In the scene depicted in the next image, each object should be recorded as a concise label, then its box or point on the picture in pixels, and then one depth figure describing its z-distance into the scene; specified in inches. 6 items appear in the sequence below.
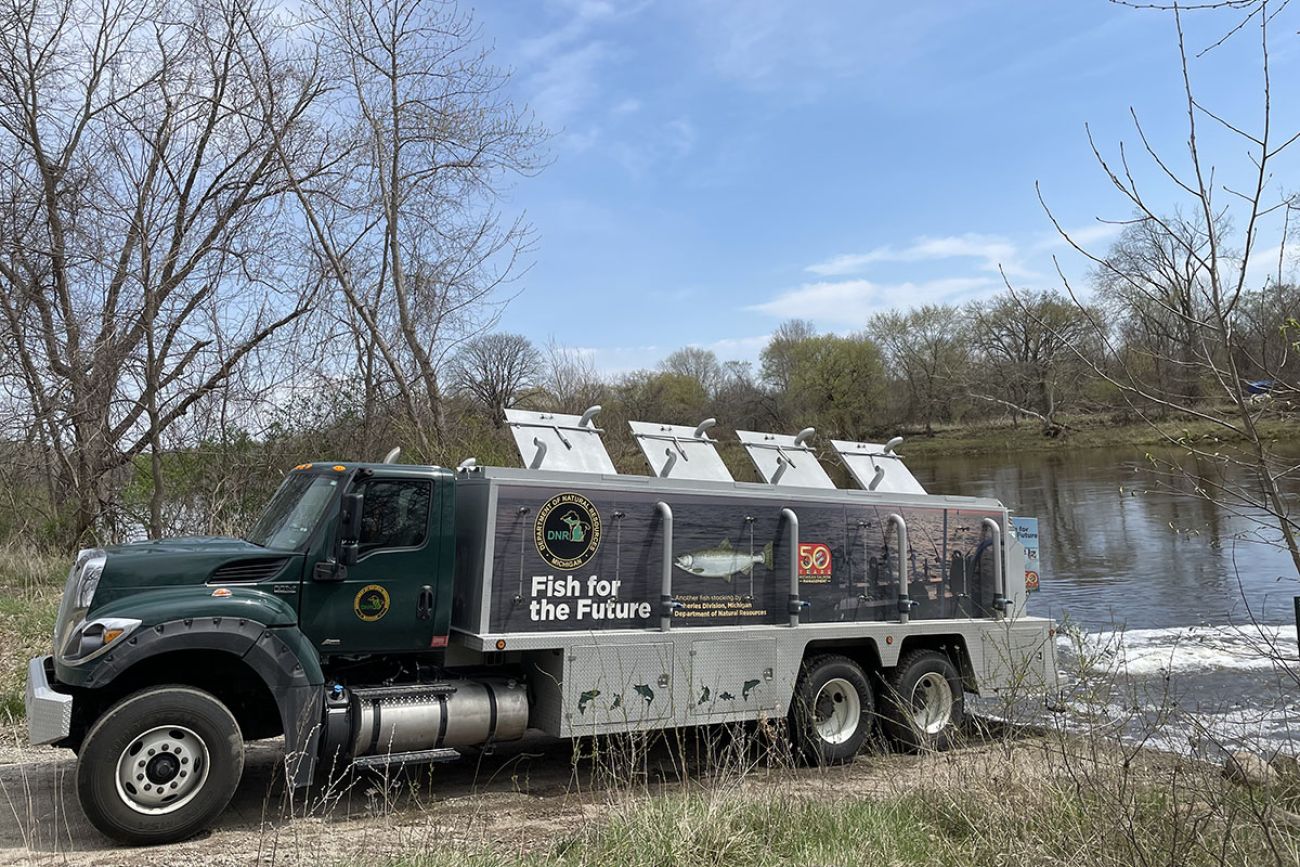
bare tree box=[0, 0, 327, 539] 582.6
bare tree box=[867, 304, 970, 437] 2460.6
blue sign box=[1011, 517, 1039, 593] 405.7
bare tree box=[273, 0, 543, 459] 659.4
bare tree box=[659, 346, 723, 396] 3444.9
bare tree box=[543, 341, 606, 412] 856.3
